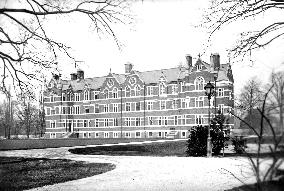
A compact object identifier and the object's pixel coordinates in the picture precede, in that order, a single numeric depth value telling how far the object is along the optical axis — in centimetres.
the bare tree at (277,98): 348
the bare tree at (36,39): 1284
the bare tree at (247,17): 823
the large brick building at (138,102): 5025
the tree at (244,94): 4659
